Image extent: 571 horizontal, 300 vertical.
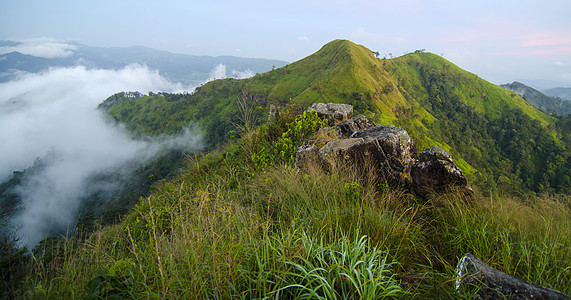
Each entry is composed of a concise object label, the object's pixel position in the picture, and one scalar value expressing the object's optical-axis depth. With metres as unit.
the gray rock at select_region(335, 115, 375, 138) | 7.00
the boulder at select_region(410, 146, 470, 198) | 4.22
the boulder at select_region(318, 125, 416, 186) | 4.76
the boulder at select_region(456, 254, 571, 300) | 1.61
